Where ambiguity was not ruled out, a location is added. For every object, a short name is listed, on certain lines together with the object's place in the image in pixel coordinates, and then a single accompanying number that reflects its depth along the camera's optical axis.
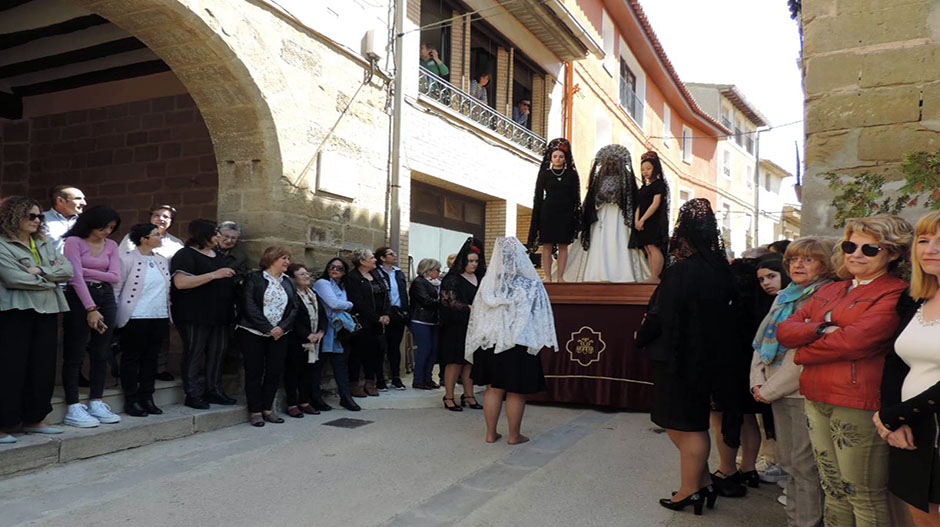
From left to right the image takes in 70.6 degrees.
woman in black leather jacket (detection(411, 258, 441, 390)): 7.39
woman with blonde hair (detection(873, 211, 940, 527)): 2.29
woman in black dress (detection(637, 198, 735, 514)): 3.58
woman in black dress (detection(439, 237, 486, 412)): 6.64
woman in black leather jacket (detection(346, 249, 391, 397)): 6.84
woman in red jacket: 2.60
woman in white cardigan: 5.18
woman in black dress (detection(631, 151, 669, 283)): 6.90
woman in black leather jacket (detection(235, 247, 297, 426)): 5.64
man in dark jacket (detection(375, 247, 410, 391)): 7.39
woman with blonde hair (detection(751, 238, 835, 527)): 3.18
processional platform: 6.51
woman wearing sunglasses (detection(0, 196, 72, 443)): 4.15
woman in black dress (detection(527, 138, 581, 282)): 7.27
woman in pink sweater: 4.70
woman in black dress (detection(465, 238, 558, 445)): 5.10
